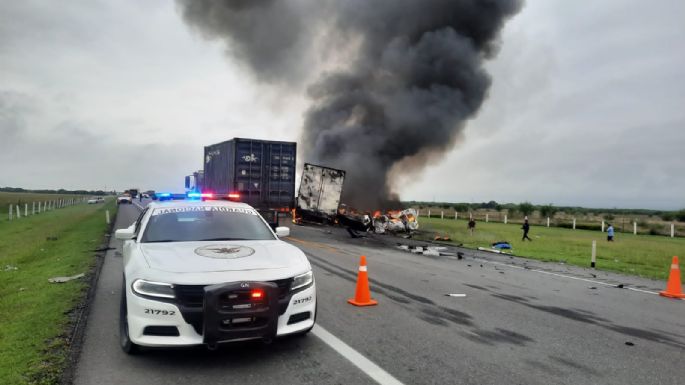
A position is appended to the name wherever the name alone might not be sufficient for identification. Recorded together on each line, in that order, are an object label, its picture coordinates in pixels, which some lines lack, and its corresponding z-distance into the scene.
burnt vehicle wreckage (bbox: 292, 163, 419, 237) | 22.59
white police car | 3.98
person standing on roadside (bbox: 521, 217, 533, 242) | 22.13
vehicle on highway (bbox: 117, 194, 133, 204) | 57.12
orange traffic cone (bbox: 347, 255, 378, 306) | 6.79
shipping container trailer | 18.66
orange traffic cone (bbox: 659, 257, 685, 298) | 8.49
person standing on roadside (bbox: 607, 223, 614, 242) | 23.32
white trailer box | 22.58
